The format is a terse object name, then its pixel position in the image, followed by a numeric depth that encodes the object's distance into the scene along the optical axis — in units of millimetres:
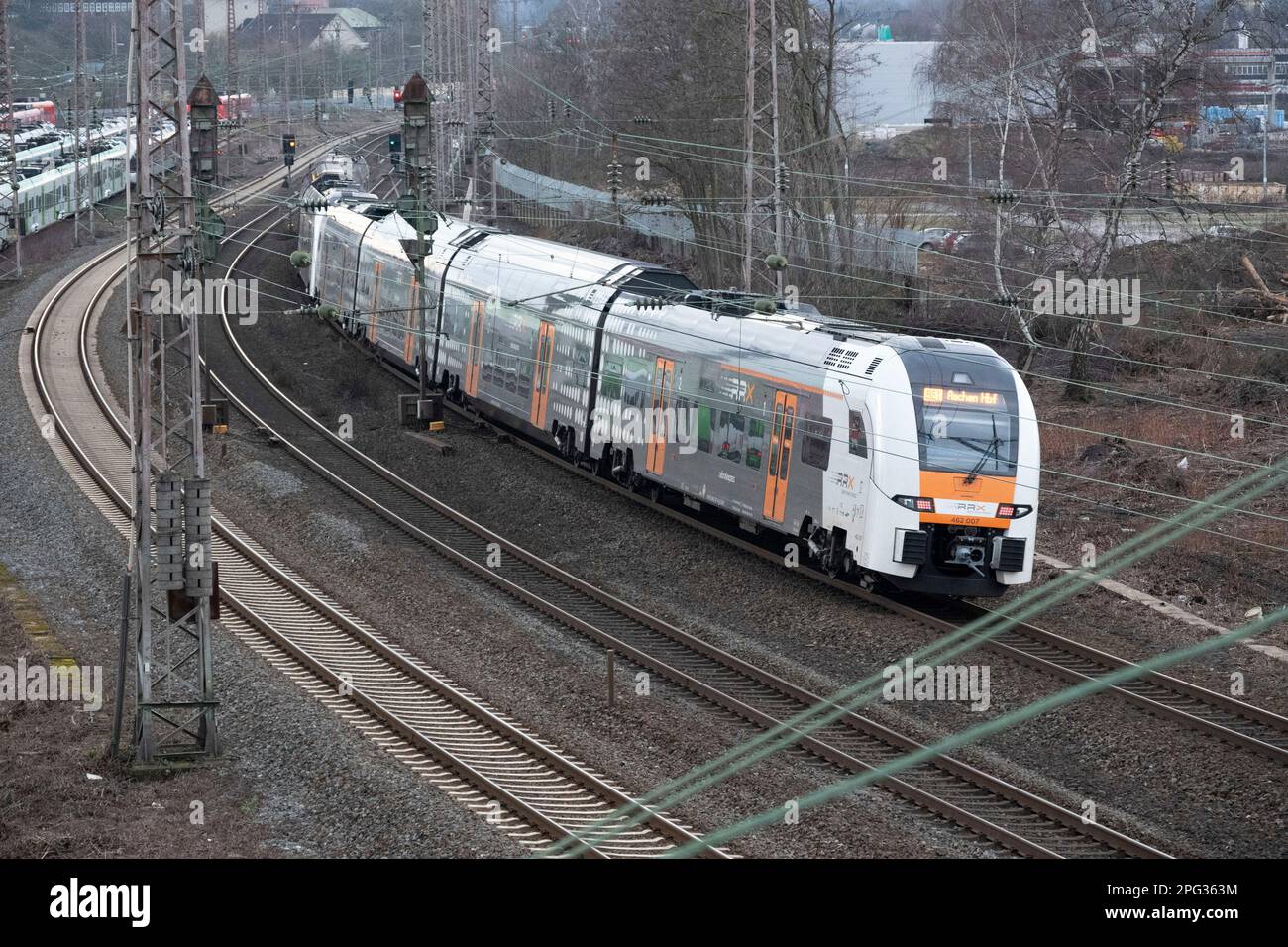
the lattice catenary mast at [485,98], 42312
